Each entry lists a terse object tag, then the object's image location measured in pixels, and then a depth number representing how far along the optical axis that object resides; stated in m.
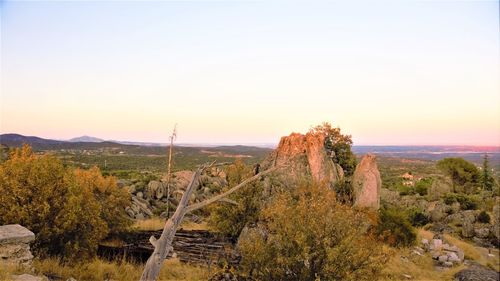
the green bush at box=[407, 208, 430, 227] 21.34
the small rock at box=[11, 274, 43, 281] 6.11
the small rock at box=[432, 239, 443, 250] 15.46
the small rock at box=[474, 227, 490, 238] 18.83
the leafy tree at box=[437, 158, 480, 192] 35.34
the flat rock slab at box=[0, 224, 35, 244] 6.91
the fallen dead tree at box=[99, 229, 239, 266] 11.59
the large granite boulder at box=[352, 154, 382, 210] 17.16
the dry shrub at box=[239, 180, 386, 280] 7.28
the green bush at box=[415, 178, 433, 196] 32.34
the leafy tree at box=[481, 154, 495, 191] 34.24
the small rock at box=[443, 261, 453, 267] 13.80
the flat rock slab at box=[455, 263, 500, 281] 12.06
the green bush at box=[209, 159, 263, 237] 13.18
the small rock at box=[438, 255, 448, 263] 14.23
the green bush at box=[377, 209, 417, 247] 15.43
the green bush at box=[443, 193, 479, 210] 24.70
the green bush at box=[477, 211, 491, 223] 20.64
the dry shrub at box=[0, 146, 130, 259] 8.41
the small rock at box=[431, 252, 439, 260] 14.69
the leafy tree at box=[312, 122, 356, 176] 20.45
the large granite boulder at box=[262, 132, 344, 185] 17.01
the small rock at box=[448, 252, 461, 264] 14.14
